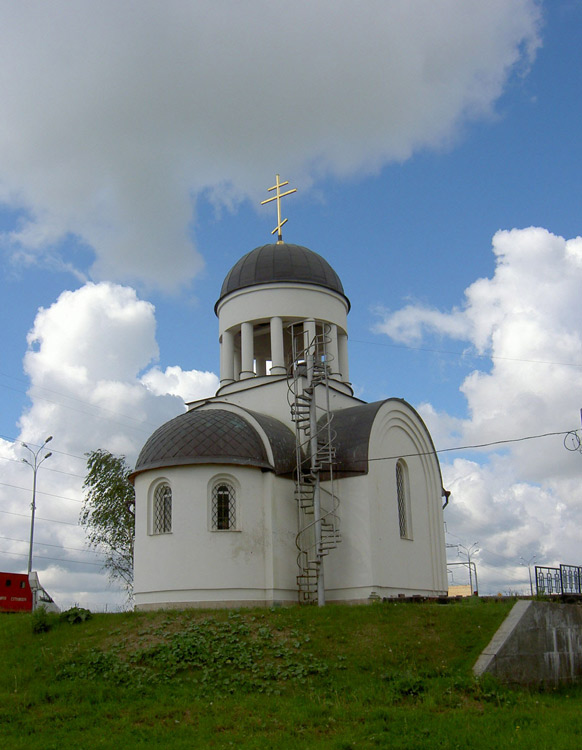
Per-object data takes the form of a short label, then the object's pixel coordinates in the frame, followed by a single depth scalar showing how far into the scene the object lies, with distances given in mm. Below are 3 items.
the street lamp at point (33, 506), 26491
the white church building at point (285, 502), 17125
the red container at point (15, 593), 23944
